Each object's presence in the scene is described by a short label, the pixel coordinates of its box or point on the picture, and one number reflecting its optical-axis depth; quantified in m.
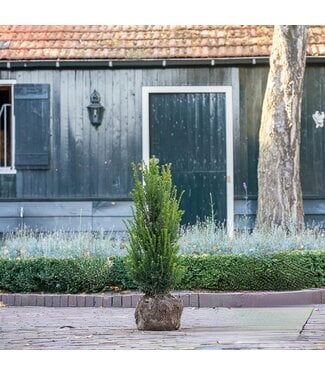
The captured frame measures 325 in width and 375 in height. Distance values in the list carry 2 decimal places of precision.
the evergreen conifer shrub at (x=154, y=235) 8.24
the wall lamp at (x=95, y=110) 15.37
